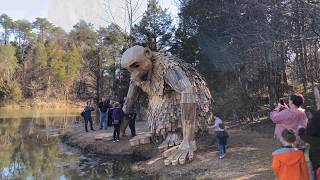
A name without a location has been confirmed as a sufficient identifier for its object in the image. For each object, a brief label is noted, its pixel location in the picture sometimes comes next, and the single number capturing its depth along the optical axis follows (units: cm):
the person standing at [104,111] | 1401
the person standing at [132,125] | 1198
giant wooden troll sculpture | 891
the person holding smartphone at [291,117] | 574
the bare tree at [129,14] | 1866
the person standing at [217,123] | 863
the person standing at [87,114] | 1464
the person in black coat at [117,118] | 1148
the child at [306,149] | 470
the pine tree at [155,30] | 1714
